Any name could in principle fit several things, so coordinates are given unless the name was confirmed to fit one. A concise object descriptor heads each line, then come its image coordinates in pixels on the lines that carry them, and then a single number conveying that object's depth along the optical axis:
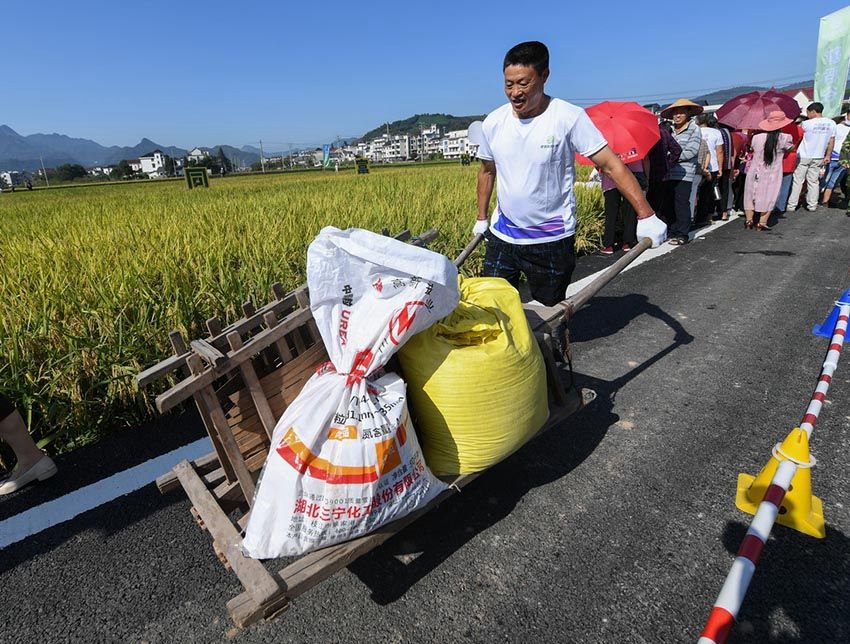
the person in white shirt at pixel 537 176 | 2.54
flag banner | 13.24
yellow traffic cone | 1.73
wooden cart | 1.39
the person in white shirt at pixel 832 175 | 9.17
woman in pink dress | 7.23
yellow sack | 1.72
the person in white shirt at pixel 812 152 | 8.26
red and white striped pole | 1.12
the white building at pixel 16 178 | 113.06
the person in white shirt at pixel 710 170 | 7.79
